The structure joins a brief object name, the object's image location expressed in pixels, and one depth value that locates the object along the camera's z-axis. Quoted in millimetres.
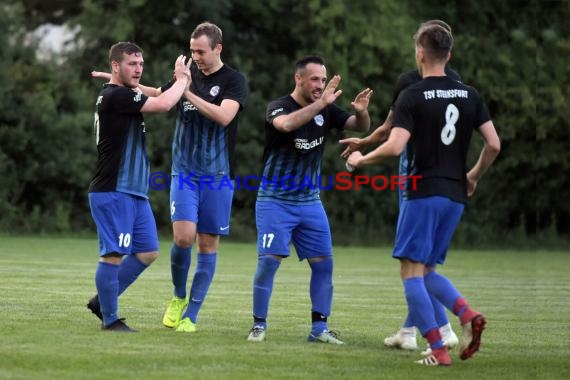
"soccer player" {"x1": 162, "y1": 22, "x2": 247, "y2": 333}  19062
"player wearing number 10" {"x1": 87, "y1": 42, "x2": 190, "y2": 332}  18094
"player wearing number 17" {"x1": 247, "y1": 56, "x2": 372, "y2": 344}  18094
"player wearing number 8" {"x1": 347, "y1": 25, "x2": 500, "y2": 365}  15719
